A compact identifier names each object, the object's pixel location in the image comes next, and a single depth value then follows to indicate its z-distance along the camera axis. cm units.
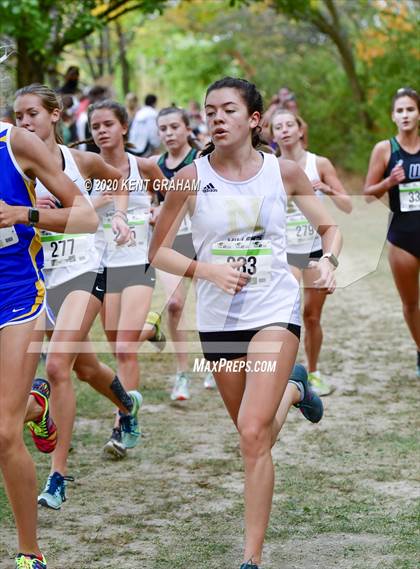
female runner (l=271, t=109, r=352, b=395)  1498
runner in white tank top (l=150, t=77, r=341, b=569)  845
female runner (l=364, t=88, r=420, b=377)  1535
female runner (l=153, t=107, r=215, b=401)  1555
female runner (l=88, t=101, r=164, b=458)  1336
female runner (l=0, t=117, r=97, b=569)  801
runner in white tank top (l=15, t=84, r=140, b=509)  1095
